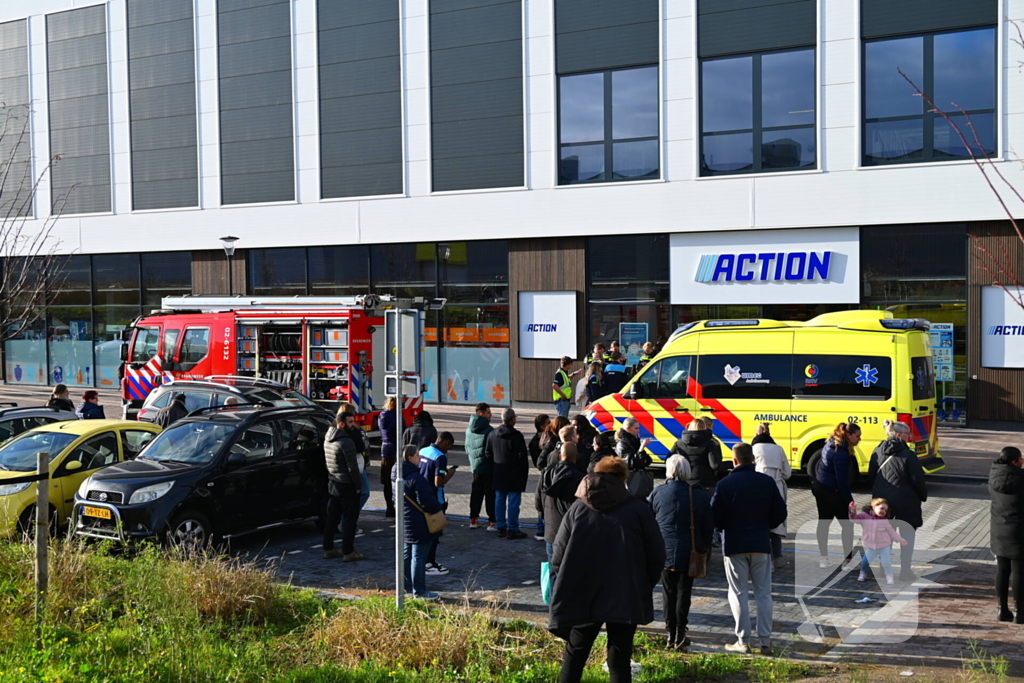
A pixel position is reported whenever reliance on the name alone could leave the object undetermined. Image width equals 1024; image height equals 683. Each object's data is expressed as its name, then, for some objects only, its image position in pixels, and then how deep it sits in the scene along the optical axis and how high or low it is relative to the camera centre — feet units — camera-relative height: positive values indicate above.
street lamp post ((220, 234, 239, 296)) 86.90 +6.69
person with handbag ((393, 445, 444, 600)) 32.07 -6.41
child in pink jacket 32.76 -7.27
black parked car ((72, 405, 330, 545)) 36.24 -6.13
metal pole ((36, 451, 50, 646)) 24.56 -5.34
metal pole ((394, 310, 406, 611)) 28.78 -5.74
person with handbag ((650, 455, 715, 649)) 27.30 -6.30
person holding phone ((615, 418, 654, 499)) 38.70 -5.11
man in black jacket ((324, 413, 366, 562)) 37.70 -6.41
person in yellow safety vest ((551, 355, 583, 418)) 68.03 -5.07
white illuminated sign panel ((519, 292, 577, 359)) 84.38 -0.69
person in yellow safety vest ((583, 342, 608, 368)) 68.44 -2.67
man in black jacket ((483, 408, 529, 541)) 40.37 -6.05
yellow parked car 38.86 -5.48
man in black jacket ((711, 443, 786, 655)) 27.25 -6.17
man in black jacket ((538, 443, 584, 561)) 29.25 -5.28
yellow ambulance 48.83 -3.59
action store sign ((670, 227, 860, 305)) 74.28 +3.61
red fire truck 64.13 -1.76
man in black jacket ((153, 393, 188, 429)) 54.94 -5.06
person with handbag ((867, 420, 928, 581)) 33.47 -5.94
